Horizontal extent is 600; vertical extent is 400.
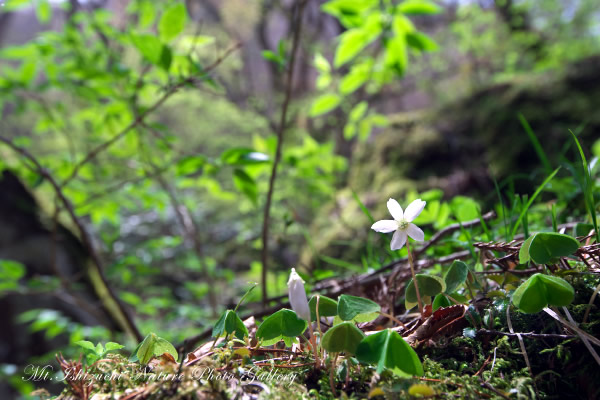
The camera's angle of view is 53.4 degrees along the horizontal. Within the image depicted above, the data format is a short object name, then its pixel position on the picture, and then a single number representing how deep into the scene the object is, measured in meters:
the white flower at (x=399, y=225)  0.32
